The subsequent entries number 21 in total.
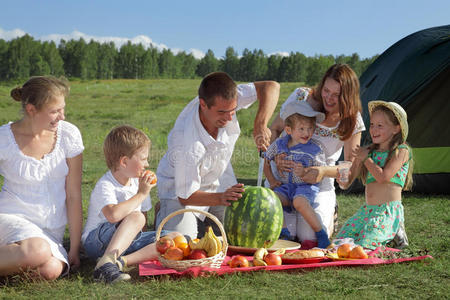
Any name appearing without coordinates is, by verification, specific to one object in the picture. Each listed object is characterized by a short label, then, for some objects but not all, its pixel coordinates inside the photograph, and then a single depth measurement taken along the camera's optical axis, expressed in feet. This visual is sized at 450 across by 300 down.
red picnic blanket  13.01
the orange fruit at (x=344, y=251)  14.74
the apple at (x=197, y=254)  13.19
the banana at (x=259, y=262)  13.82
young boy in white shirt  13.64
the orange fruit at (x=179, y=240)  13.61
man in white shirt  15.35
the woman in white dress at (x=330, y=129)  17.24
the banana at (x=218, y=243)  13.34
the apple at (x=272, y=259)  13.91
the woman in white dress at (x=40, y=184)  12.76
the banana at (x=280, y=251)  14.53
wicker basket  12.98
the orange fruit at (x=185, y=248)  13.52
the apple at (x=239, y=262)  13.60
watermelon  15.25
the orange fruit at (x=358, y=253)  14.64
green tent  26.02
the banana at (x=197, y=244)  13.46
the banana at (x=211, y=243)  13.29
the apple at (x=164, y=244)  13.30
